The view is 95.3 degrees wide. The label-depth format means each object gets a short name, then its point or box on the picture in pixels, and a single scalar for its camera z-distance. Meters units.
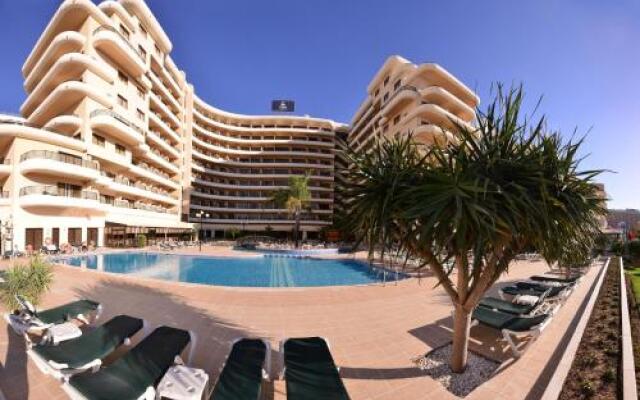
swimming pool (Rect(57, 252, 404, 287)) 19.12
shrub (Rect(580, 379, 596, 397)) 4.48
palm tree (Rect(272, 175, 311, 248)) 44.47
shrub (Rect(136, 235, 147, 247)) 33.06
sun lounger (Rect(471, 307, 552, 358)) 6.38
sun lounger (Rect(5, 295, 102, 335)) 6.75
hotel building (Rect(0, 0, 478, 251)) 24.38
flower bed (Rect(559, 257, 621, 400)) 4.61
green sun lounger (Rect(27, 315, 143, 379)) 4.85
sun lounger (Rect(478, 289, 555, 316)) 8.18
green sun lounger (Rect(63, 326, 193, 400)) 4.13
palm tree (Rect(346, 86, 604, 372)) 4.47
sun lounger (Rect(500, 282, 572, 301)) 10.16
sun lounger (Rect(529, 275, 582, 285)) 12.30
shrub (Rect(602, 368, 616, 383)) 4.91
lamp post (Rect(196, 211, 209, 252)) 53.29
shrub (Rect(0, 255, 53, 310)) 7.96
